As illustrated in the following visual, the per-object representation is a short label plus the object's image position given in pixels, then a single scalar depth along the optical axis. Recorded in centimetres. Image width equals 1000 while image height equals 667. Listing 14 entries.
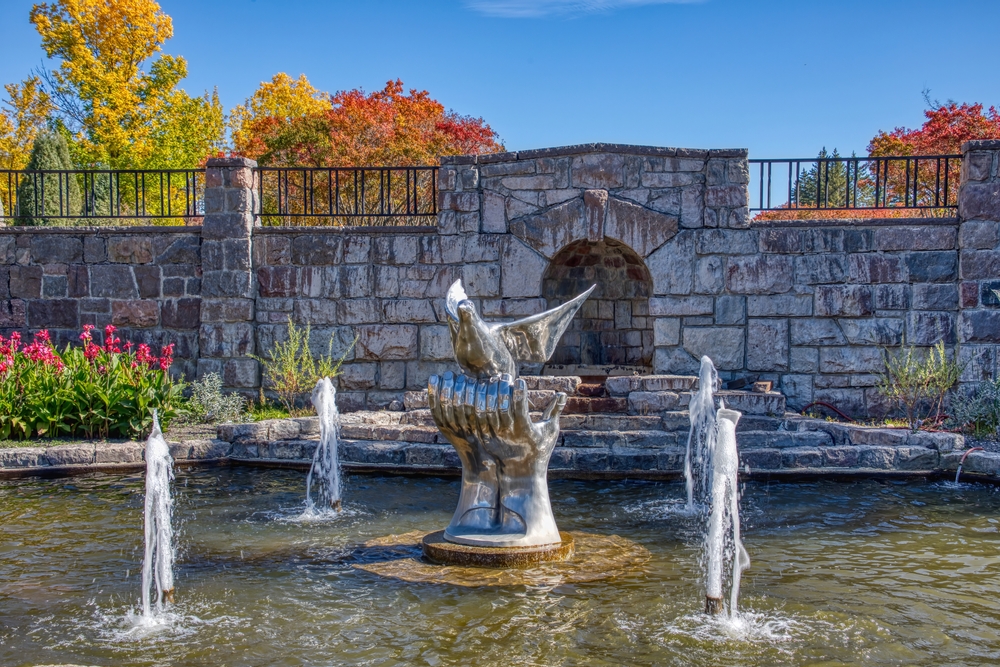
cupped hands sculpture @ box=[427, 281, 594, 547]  543
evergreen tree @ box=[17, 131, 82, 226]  1490
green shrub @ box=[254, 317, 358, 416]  1070
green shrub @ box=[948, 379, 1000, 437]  943
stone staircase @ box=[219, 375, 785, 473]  850
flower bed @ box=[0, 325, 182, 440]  923
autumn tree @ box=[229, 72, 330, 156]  2382
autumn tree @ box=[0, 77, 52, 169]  2211
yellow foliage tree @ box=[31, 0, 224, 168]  2130
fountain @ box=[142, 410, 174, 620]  504
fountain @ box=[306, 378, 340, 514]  800
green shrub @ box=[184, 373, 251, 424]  1033
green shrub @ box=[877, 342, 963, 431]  943
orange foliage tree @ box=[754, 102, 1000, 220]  1455
